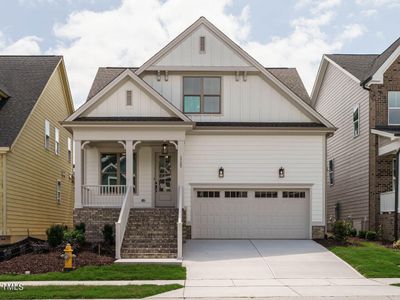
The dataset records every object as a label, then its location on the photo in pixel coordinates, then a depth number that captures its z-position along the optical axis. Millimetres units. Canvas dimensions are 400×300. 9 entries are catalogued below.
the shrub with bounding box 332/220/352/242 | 22578
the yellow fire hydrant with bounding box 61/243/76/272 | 17016
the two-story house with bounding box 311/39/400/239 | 25469
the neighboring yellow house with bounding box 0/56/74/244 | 22891
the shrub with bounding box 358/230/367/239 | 24834
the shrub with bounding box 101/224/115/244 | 21614
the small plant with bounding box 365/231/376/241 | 24328
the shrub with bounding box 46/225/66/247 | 20844
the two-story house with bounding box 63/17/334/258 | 23234
